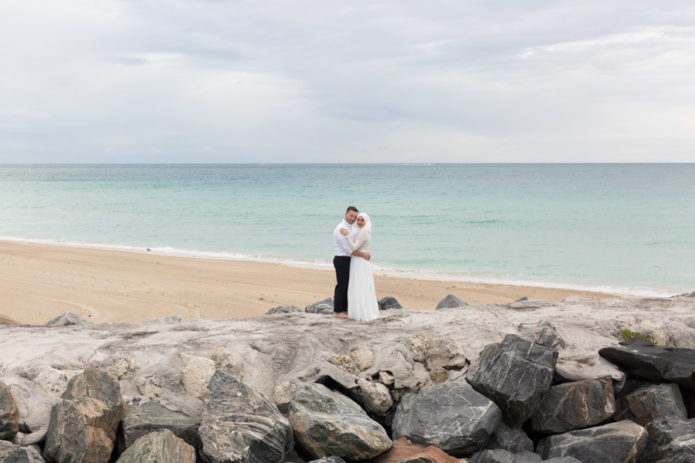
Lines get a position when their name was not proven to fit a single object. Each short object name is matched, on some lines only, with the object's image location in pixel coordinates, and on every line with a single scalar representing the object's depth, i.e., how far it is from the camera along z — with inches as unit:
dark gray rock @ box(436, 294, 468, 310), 402.0
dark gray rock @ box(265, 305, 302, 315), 376.0
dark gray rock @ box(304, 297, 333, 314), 383.9
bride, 324.5
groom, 335.6
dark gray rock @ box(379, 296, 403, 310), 400.2
